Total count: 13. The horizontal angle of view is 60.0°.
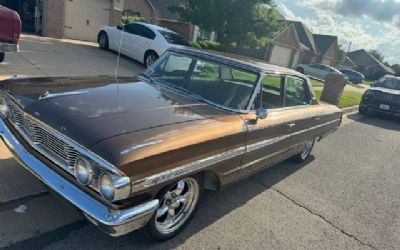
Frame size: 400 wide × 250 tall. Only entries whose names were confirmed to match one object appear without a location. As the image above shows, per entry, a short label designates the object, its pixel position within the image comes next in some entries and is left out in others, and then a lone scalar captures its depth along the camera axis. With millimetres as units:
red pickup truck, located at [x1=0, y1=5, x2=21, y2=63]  6824
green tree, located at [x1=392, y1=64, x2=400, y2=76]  63750
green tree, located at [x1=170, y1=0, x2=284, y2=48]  15375
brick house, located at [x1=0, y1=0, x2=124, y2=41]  14320
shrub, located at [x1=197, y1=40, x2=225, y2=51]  21342
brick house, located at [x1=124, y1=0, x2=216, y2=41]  20406
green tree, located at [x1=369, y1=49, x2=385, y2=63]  72812
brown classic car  2486
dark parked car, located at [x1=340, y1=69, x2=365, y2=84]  33625
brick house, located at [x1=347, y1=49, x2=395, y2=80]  58875
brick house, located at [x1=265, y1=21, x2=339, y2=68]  33562
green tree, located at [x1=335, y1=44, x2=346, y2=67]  50700
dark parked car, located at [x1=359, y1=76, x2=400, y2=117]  11414
